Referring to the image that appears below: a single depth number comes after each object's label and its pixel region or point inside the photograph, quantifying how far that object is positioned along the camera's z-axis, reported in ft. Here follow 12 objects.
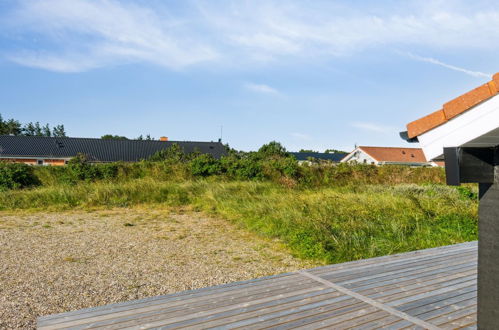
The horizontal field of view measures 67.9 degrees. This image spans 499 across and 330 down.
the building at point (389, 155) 169.54
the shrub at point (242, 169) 54.54
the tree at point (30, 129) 228.67
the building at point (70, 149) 124.57
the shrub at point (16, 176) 48.08
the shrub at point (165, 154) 104.06
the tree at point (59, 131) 249.34
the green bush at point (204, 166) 54.29
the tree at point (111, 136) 274.67
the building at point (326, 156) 229.45
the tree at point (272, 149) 123.00
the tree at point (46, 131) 241.70
